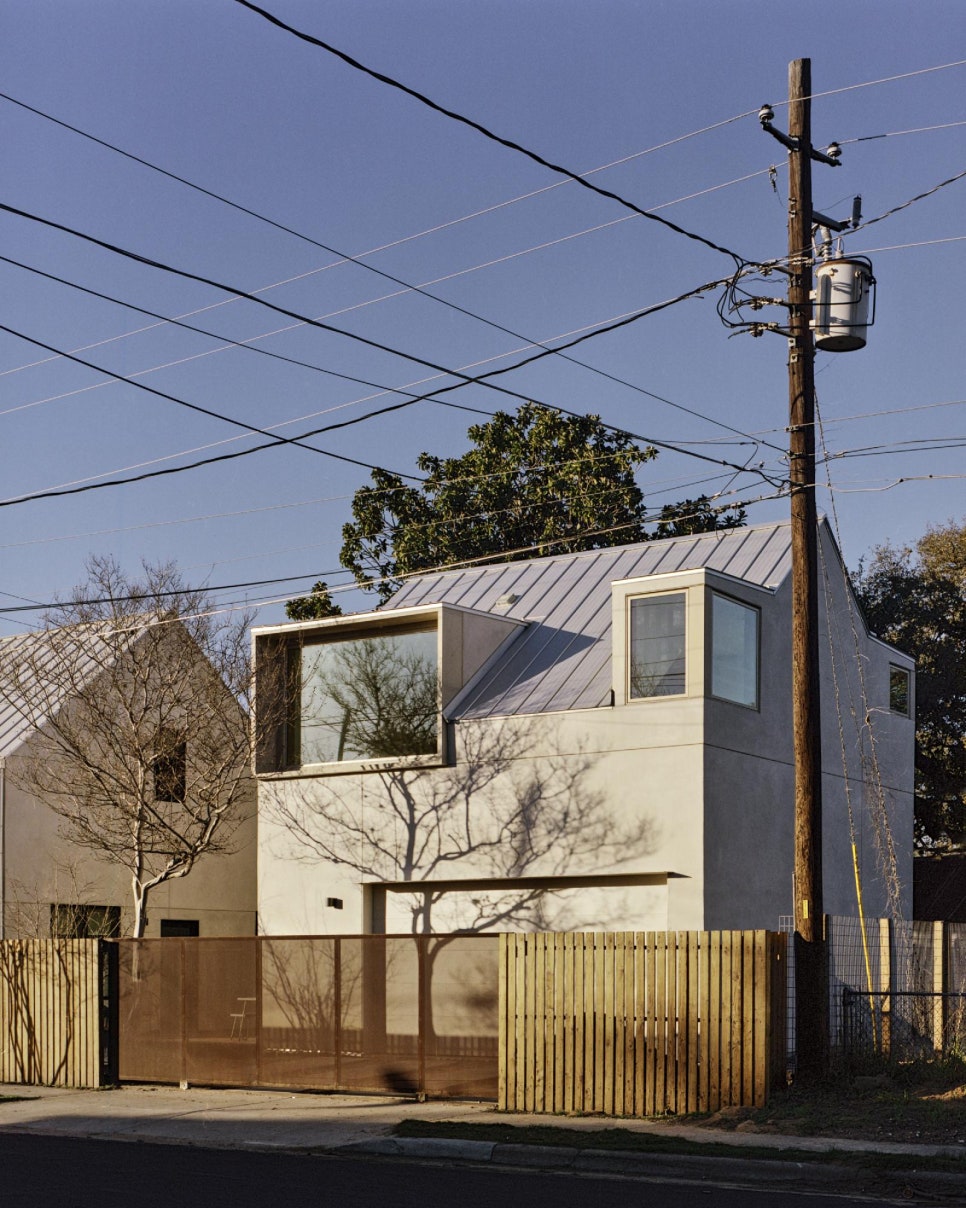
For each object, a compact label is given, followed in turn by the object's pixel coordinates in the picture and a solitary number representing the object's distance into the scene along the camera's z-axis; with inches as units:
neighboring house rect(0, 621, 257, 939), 1029.2
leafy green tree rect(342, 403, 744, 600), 1718.8
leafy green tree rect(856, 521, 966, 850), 1631.4
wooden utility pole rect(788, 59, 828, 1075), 684.1
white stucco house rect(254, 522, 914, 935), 914.7
